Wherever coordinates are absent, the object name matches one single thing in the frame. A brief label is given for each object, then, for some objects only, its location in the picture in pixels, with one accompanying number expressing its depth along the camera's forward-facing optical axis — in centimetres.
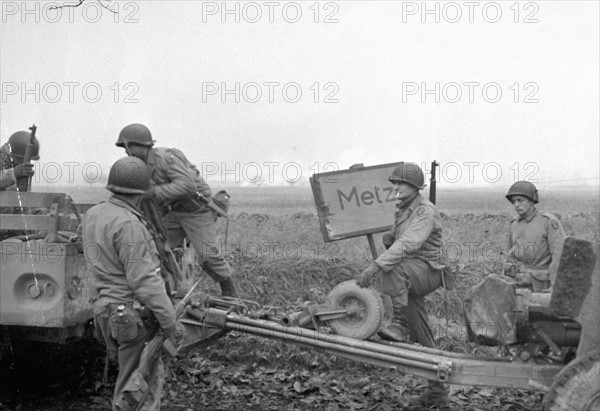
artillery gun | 427
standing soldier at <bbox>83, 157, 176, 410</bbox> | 462
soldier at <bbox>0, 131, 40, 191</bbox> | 746
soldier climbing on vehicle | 634
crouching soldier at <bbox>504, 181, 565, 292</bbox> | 632
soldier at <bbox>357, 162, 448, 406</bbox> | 579
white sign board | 644
